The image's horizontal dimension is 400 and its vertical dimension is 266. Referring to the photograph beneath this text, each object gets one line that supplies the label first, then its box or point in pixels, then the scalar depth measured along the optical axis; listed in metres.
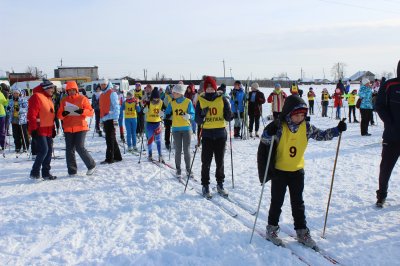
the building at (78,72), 70.81
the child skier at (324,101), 21.34
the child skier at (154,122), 8.77
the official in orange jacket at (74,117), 7.23
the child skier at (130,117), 10.23
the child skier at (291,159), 4.13
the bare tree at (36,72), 86.56
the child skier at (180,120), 7.11
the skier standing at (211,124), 6.05
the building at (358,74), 102.52
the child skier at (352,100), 17.15
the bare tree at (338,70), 115.43
